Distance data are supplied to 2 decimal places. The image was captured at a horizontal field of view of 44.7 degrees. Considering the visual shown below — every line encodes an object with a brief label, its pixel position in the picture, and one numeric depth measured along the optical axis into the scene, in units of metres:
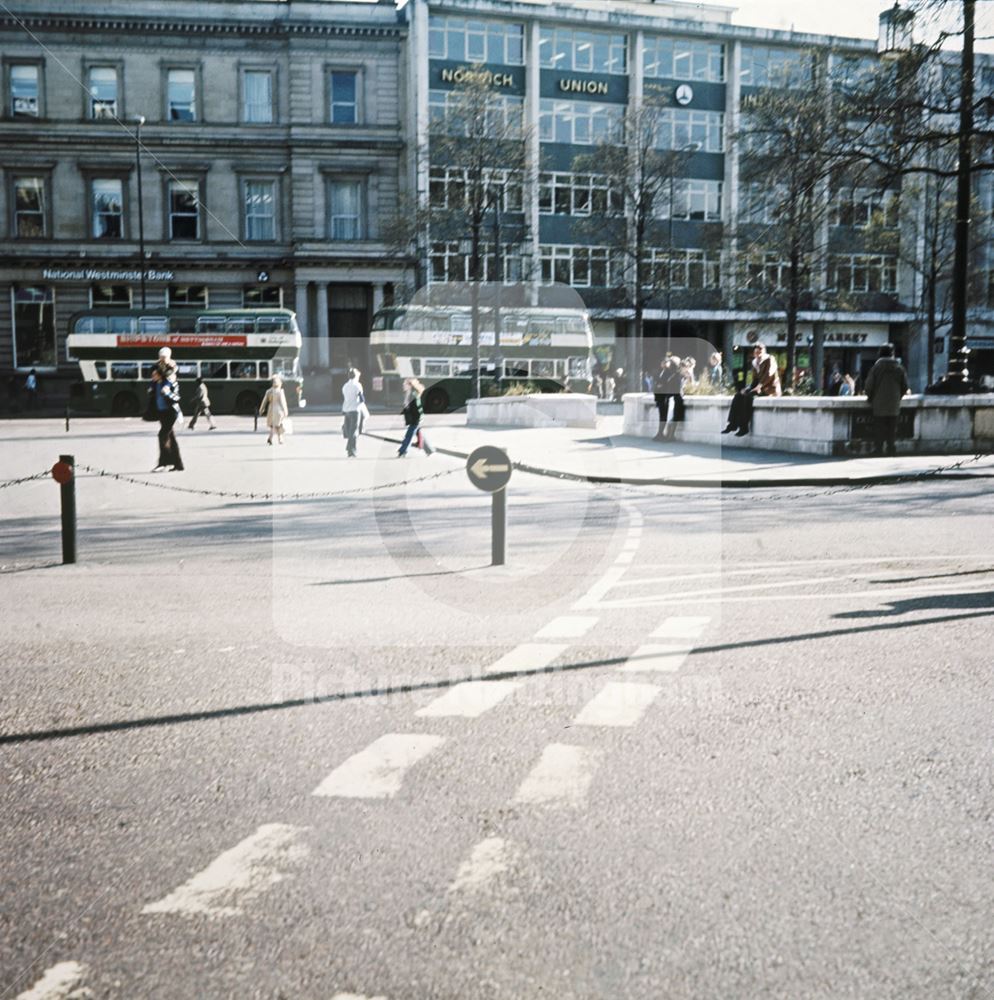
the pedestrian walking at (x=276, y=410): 26.39
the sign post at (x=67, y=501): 9.77
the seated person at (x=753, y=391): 22.25
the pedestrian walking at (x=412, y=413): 22.27
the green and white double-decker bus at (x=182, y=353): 42.47
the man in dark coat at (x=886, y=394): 19.73
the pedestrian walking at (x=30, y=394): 48.77
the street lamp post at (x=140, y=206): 48.03
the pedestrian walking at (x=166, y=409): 18.47
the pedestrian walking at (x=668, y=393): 24.31
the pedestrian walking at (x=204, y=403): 32.81
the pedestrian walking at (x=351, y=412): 23.00
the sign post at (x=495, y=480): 9.38
